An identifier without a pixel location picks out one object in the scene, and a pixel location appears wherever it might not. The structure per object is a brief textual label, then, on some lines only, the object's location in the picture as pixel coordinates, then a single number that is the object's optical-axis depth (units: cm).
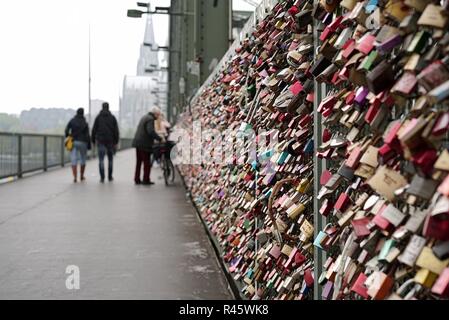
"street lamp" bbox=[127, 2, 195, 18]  1919
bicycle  1503
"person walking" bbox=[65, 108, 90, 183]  1538
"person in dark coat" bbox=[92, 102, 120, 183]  1536
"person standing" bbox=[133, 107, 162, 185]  1445
